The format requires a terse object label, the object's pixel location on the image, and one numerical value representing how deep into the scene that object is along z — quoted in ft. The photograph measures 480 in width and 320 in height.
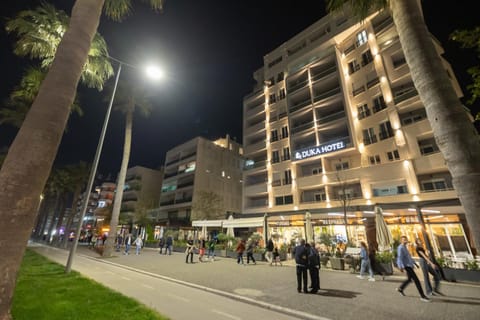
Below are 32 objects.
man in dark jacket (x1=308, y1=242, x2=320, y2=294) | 25.45
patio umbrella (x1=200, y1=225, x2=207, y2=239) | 75.09
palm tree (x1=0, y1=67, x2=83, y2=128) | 51.71
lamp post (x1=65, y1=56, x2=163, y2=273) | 38.92
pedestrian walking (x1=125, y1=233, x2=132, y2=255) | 69.32
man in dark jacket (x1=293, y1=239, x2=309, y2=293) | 26.30
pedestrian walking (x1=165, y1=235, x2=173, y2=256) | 70.54
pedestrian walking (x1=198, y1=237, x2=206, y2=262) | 55.88
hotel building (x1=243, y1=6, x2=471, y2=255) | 63.82
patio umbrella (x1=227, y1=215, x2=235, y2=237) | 70.08
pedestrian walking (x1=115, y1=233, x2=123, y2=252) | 93.49
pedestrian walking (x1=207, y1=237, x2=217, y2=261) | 59.55
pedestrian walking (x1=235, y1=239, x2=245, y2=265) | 51.88
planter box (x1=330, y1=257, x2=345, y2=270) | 42.80
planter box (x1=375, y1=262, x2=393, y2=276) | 36.60
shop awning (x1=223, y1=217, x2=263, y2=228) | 62.11
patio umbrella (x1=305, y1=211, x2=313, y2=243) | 53.45
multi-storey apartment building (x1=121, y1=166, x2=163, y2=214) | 173.17
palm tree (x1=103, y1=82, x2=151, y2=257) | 63.67
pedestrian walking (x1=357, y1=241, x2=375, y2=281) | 34.14
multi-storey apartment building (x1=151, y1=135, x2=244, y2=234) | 135.44
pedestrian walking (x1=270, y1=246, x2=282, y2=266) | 48.86
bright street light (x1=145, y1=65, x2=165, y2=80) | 40.42
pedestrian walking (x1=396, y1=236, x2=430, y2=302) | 23.61
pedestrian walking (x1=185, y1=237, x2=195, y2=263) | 51.69
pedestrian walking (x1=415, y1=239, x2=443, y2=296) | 23.79
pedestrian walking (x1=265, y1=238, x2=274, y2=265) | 51.59
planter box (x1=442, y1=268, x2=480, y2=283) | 28.89
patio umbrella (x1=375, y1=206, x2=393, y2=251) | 42.70
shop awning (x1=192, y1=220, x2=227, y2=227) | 73.74
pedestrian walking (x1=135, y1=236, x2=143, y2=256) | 72.49
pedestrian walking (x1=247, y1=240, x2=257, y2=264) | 51.06
